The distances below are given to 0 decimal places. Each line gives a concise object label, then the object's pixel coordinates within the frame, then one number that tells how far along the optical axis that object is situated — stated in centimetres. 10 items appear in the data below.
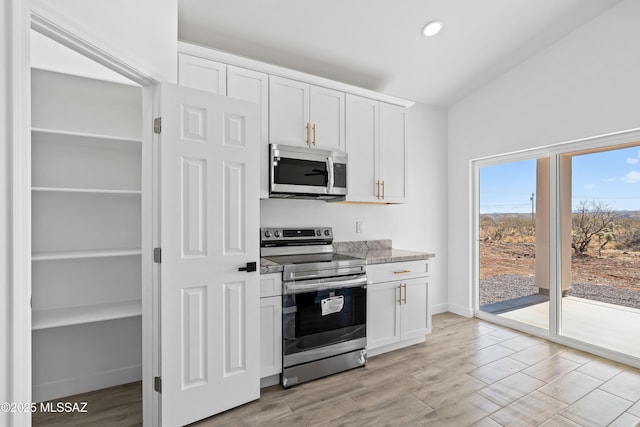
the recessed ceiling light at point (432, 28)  286
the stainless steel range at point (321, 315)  246
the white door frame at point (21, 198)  123
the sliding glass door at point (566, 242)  289
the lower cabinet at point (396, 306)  291
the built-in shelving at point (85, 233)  227
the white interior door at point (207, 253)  197
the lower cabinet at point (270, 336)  238
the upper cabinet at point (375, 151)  319
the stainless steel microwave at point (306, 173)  272
